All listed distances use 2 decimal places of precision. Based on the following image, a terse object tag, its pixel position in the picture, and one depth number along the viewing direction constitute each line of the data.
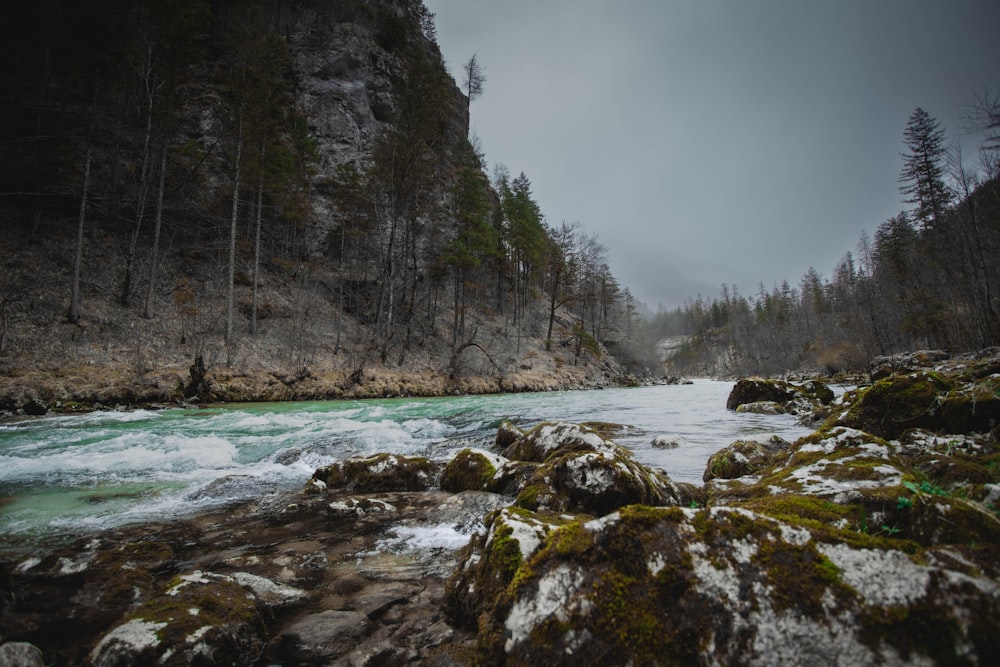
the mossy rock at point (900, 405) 5.65
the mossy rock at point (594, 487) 4.49
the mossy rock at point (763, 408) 14.01
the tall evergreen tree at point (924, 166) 32.72
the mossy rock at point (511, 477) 5.62
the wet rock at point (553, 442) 6.19
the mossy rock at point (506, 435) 9.06
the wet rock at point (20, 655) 2.15
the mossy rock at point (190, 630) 2.29
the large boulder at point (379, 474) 6.50
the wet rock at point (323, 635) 2.55
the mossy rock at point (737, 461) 6.07
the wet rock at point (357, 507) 5.24
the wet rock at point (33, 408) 12.12
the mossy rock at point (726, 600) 1.55
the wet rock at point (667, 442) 8.98
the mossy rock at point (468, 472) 6.10
